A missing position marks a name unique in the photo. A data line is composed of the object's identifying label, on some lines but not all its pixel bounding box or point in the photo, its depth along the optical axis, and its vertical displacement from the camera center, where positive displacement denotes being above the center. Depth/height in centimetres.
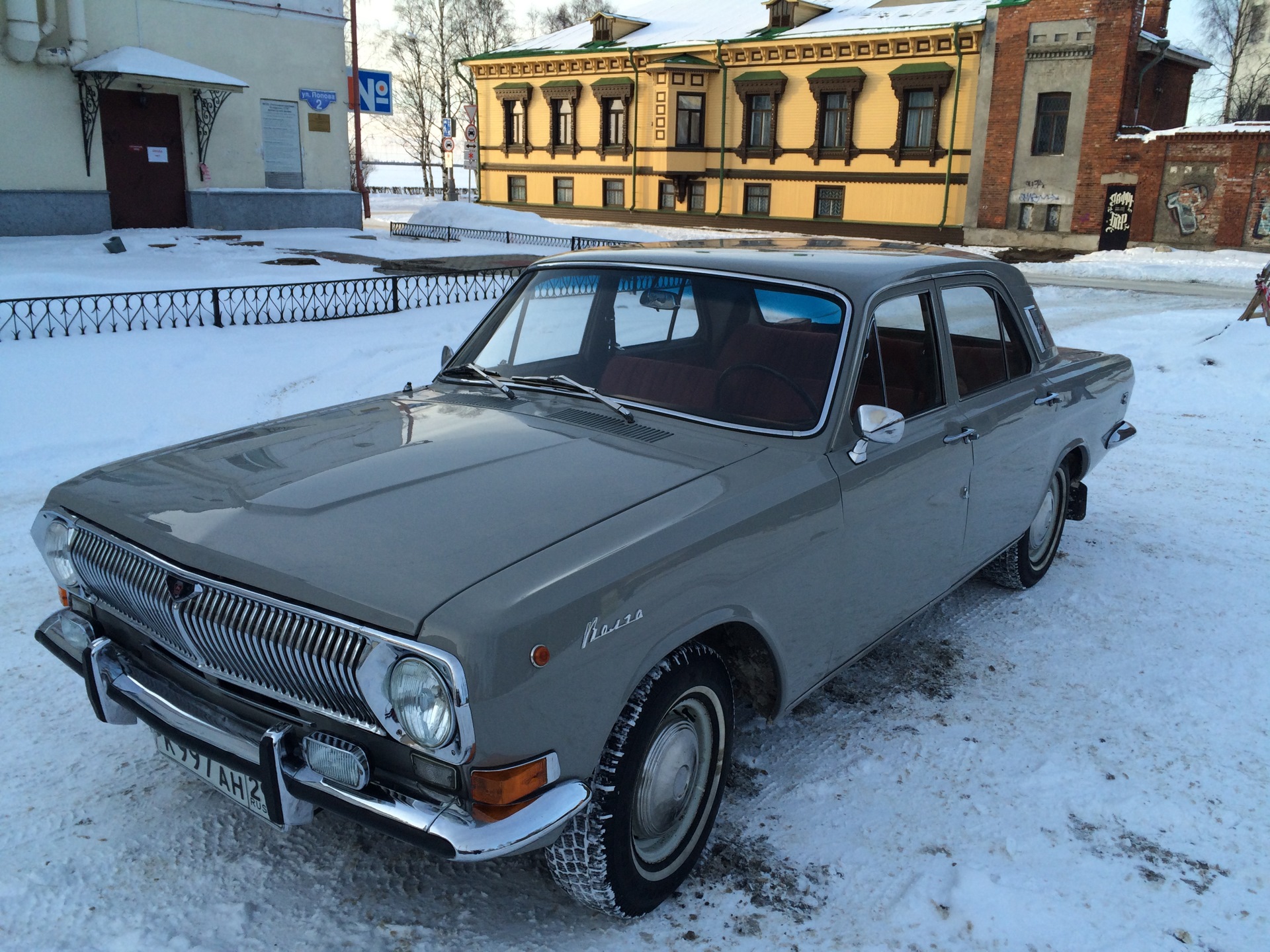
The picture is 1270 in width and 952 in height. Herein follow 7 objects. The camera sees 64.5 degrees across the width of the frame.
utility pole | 2491 +211
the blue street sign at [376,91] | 2441 +246
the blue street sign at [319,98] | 2162 +200
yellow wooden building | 3114 +300
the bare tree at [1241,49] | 4394 +758
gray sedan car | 240 -93
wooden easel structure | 1171 -89
